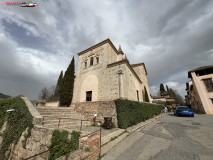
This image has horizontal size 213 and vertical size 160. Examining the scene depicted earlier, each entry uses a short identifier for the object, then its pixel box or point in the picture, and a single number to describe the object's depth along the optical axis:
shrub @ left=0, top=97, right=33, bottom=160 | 5.71
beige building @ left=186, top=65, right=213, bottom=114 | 16.64
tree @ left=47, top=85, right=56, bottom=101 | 31.54
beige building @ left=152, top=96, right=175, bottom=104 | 38.78
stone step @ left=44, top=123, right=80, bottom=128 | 6.17
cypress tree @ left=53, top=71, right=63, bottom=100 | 30.46
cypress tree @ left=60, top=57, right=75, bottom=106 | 15.71
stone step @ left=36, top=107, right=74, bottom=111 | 8.03
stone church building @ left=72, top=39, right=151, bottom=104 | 11.28
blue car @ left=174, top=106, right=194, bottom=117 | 12.74
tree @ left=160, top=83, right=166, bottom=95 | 54.67
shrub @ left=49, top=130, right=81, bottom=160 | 3.75
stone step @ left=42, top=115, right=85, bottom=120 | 6.76
